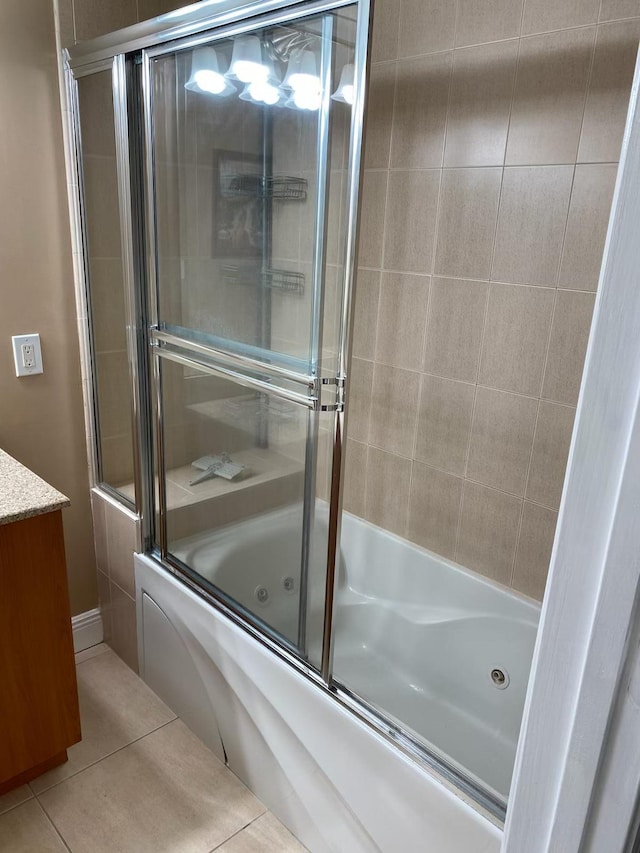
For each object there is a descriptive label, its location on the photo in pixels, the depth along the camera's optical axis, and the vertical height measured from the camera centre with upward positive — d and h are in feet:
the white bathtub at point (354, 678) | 4.51 -3.85
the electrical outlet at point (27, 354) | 6.47 -1.31
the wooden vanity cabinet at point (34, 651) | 5.25 -3.59
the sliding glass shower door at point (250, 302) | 4.28 -0.54
